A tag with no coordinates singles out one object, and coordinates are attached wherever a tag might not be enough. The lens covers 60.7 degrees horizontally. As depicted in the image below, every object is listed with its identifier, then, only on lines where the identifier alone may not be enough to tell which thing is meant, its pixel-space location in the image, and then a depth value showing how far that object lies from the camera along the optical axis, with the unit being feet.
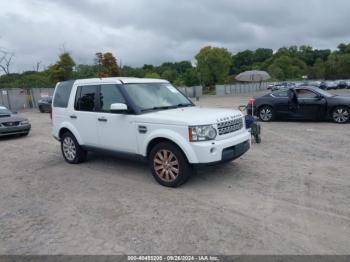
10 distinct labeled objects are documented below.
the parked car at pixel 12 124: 36.29
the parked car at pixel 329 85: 168.45
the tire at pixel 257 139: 27.34
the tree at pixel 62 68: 132.36
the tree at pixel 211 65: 233.76
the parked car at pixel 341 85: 169.22
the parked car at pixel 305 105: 36.70
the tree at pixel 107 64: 148.25
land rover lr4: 15.53
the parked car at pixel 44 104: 76.28
